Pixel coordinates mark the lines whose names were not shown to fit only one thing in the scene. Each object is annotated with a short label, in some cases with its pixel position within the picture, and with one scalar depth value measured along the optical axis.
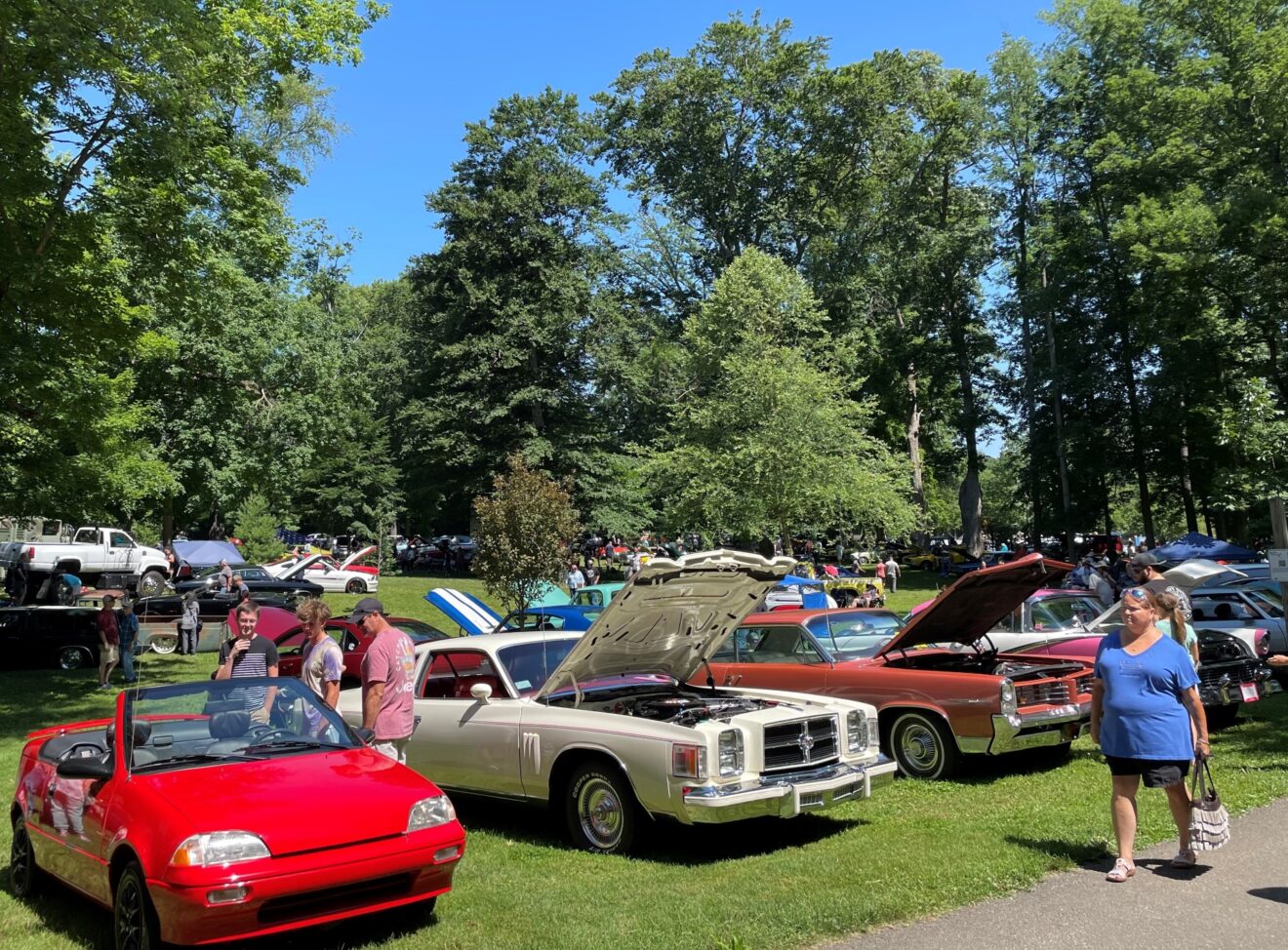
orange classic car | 8.34
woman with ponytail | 7.24
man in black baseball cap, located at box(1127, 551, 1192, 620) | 8.45
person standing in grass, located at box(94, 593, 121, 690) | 16.61
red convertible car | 4.78
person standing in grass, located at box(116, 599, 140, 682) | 16.92
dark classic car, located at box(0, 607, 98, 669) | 19.06
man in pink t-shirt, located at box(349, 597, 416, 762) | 7.18
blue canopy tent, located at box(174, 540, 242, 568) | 36.47
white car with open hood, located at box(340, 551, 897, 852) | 6.44
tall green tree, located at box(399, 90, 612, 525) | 44.06
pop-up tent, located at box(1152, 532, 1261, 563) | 29.87
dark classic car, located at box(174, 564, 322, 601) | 26.33
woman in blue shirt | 5.63
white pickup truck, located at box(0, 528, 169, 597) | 30.81
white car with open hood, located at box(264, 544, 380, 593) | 34.56
